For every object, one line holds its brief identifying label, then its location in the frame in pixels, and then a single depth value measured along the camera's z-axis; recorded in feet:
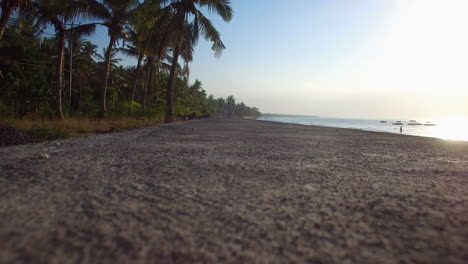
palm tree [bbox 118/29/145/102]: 46.28
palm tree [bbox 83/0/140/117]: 34.22
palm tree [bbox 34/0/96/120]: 27.50
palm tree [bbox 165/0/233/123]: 34.13
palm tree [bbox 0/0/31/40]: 20.40
